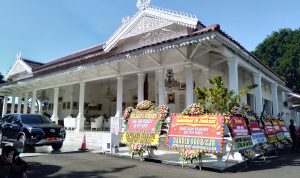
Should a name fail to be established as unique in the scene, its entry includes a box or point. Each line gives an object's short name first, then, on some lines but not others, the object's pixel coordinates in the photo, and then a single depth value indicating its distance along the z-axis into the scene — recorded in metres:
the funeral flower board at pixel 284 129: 11.88
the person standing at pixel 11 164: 3.94
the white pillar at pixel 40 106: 25.95
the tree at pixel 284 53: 33.28
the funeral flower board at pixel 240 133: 7.68
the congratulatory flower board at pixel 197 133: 7.32
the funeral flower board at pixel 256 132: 8.85
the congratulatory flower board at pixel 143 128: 8.84
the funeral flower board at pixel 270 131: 10.26
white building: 10.42
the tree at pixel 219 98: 8.30
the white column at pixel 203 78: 13.12
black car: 10.50
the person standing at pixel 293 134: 12.11
